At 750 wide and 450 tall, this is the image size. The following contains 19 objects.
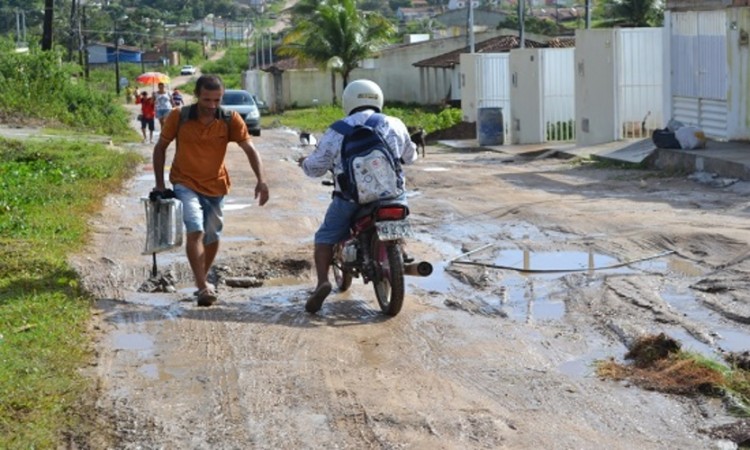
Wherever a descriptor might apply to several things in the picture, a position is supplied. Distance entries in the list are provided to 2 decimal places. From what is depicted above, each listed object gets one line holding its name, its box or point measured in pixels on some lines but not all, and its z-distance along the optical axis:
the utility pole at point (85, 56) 75.14
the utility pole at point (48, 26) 44.75
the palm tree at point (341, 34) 56.81
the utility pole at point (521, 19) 36.19
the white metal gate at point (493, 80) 32.34
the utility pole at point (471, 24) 37.50
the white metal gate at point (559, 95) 28.95
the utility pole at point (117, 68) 82.38
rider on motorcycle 8.67
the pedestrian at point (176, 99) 38.91
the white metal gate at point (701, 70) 21.58
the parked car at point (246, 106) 39.06
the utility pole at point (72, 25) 63.86
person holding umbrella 33.56
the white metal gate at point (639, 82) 25.34
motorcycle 8.47
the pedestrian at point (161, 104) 32.81
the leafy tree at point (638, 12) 50.71
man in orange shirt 9.14
